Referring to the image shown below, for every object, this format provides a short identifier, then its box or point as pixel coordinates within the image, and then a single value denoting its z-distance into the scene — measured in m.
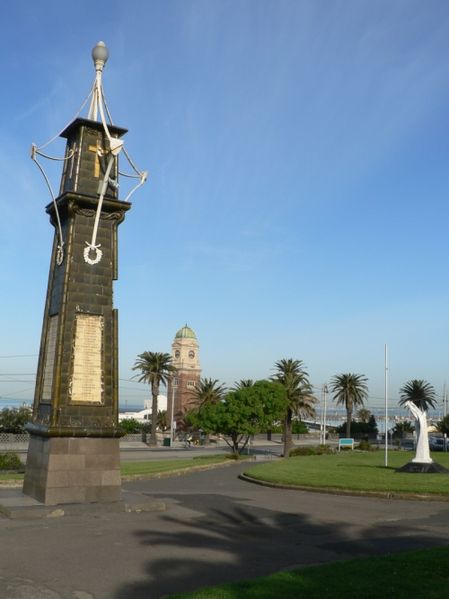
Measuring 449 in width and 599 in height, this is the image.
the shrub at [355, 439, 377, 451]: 62.00
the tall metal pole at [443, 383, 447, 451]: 103.47
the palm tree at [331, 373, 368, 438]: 79.62
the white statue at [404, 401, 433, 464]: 30.36
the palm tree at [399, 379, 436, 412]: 84.81
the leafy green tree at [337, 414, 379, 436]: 99.38
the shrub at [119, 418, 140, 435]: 84.50
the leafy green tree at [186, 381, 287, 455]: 50.88
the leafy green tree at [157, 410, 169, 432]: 104.08
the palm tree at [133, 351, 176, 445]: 72.81
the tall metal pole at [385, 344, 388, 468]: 38.64
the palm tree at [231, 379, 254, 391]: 60.88
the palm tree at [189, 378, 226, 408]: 79.56
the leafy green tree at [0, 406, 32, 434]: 71.44
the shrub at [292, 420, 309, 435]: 100.47
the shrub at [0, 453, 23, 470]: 31.24
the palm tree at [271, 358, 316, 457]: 60.55
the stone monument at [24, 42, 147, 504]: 18.25
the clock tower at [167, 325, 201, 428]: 102.88
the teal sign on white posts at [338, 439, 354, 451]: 60.81
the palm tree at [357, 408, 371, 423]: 121.28
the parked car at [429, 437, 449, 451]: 68.09
